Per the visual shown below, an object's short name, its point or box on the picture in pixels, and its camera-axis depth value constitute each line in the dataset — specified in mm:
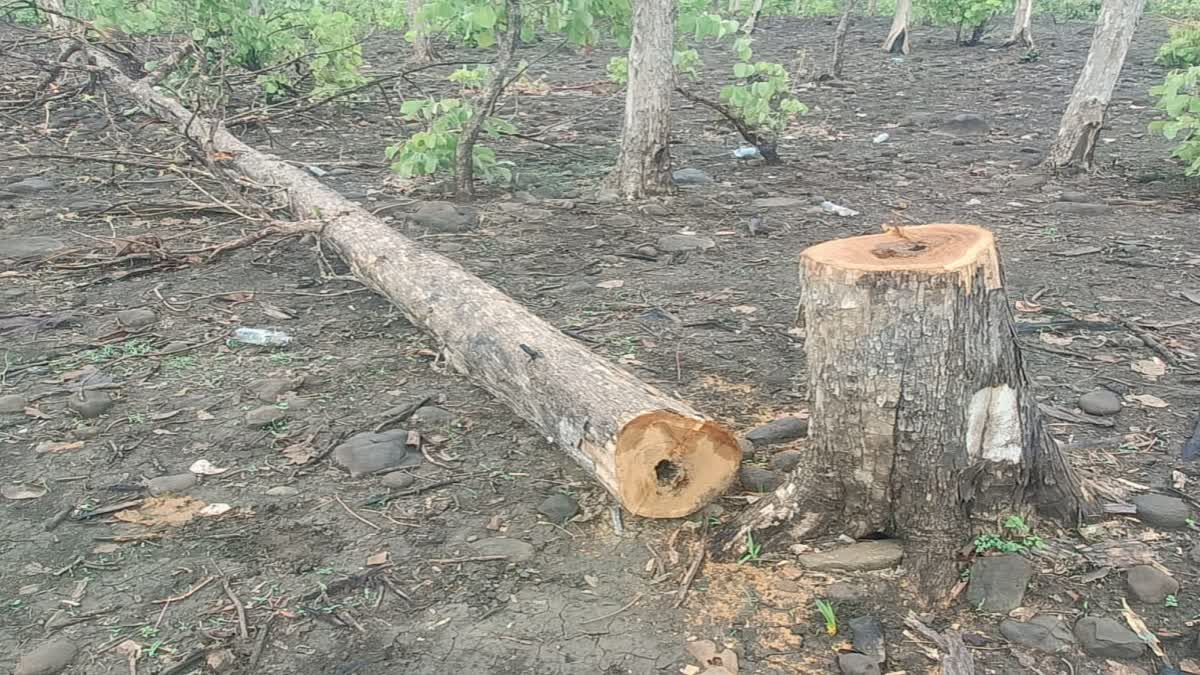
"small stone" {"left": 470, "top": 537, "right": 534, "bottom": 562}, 2768
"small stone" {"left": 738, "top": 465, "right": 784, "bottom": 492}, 3027
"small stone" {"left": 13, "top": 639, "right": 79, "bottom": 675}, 2303
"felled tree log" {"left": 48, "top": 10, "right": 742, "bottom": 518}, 2797
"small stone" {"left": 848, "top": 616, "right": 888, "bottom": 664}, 2307
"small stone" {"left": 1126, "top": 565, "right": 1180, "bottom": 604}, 2416
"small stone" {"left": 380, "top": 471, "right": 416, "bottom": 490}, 3164
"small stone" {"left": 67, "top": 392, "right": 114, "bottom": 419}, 3617
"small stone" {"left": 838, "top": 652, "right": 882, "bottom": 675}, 2240
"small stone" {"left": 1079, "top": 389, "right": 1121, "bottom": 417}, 3445
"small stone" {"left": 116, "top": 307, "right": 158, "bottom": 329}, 4496
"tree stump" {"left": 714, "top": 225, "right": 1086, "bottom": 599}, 2375
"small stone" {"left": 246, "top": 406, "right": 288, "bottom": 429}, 3557
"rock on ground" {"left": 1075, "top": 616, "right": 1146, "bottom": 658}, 2260
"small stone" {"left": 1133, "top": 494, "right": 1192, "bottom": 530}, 2703
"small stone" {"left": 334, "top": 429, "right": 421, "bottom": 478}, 3271
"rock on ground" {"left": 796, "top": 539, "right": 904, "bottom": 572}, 2578
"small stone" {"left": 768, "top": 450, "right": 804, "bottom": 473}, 3135
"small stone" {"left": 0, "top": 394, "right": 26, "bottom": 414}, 3635
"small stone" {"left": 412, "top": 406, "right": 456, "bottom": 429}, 3571
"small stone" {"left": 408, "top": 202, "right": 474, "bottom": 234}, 6016
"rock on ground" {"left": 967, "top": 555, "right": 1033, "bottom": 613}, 2420
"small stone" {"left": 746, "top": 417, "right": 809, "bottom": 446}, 3342
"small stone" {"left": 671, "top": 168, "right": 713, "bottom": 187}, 7047
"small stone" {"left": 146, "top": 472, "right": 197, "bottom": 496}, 3123
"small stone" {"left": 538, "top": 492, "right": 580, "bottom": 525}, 2943
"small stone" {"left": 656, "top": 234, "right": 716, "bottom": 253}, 5582
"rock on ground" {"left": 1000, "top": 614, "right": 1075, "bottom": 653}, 2293
